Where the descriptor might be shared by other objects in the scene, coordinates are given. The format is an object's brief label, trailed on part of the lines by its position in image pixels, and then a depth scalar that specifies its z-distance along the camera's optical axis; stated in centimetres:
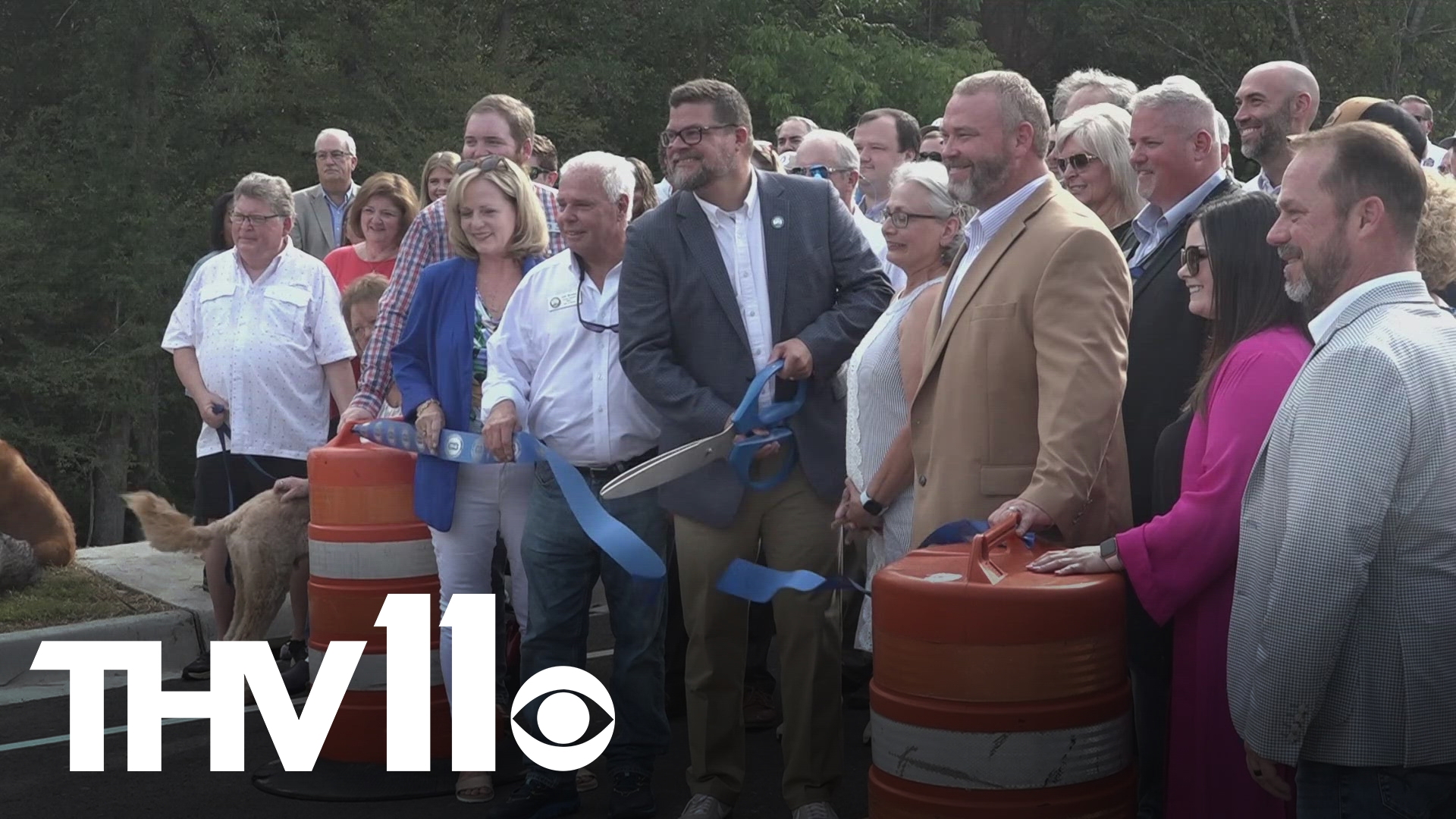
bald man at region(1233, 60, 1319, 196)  656
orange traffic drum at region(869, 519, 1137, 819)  353
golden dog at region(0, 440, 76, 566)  877
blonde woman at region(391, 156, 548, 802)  568
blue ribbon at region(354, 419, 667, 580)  502
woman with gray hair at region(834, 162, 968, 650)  507
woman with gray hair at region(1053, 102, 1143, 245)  546
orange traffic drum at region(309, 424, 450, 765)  582
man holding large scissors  519
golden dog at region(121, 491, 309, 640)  692
